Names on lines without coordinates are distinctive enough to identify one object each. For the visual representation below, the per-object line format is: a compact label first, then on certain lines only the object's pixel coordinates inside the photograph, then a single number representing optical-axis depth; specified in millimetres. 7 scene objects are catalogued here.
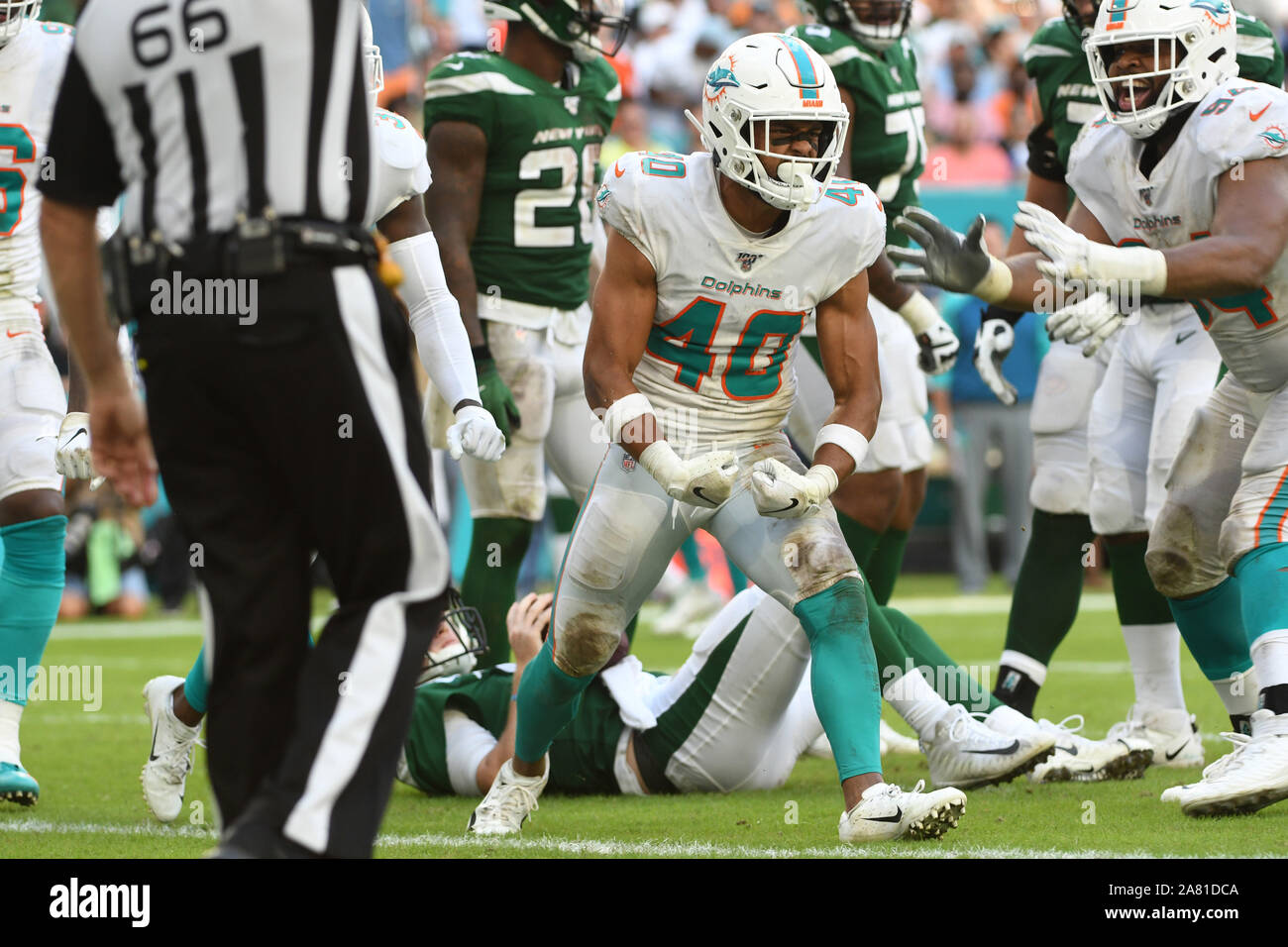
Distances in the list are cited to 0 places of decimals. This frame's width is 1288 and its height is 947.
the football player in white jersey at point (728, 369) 7863
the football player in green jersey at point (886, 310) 11203
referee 5414
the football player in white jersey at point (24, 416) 9547
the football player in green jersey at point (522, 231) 11078
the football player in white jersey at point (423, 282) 8164
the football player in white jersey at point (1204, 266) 7793
